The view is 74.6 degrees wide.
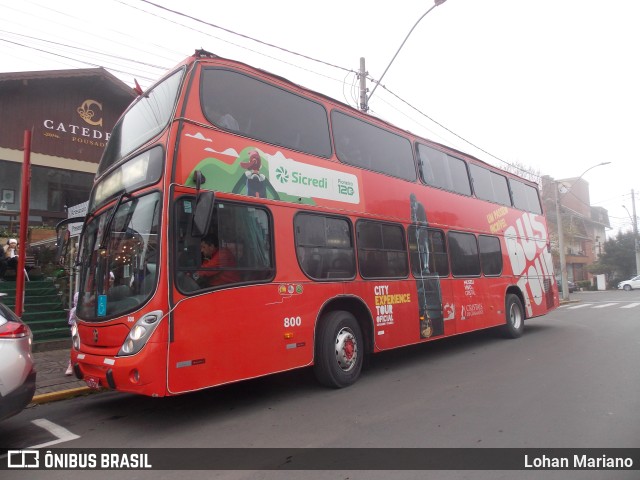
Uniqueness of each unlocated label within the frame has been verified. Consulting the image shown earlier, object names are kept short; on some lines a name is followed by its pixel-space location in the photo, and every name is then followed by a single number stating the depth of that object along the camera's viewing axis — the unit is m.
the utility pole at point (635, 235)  42.81
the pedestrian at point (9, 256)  11.07
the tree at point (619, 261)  44.78
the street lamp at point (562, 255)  23.48
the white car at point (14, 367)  3.94
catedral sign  14.06
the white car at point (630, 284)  38.00
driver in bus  4.70
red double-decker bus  4.45
